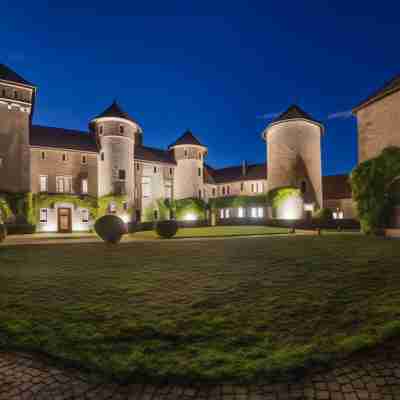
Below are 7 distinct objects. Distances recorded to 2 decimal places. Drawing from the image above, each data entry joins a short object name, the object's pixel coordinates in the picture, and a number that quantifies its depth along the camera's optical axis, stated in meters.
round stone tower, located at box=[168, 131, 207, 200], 42.72
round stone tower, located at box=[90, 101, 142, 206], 34.53
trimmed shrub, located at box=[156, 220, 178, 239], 21.22
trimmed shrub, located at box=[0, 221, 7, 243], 16.55
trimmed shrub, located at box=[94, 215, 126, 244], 17.75
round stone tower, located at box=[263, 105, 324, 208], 36.34
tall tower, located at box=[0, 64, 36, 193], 26.67
